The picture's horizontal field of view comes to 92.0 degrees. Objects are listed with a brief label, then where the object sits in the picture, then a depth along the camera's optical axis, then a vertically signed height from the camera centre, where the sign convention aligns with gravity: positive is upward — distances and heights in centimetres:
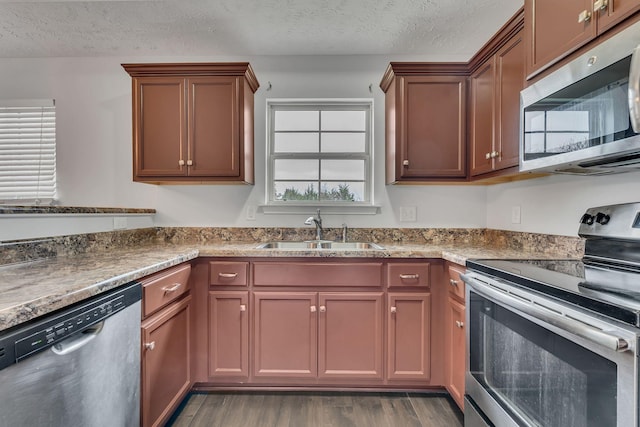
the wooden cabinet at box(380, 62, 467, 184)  218 +65
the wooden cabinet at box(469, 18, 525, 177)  168 +69
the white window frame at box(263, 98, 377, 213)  257 +50
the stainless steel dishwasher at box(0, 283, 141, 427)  79 -47
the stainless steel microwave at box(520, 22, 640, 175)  98 +38
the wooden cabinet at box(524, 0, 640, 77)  106 +74
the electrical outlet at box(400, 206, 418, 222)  256 +0
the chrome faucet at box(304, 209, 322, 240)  246 -7
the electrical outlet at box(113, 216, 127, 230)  215 -6
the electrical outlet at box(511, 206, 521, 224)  214 +0
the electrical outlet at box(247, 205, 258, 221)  257 +2
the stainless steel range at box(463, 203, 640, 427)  79 -38
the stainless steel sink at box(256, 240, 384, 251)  243 -24
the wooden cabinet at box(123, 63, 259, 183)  220 +64
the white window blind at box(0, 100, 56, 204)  261 +55
